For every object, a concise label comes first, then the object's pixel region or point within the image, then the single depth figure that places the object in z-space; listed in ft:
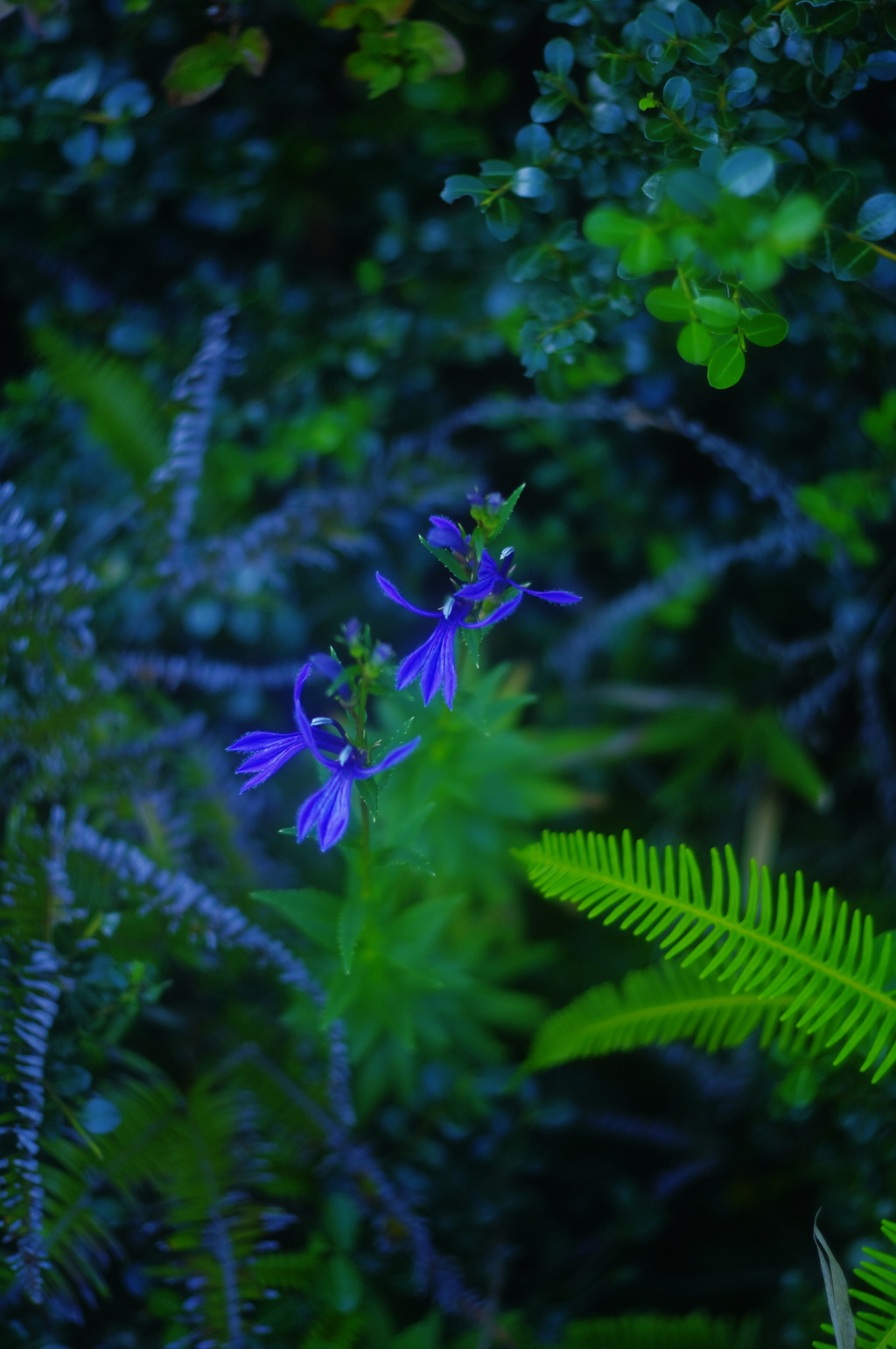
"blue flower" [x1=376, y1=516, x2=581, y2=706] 1.69
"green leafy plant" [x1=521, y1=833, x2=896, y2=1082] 1.75
